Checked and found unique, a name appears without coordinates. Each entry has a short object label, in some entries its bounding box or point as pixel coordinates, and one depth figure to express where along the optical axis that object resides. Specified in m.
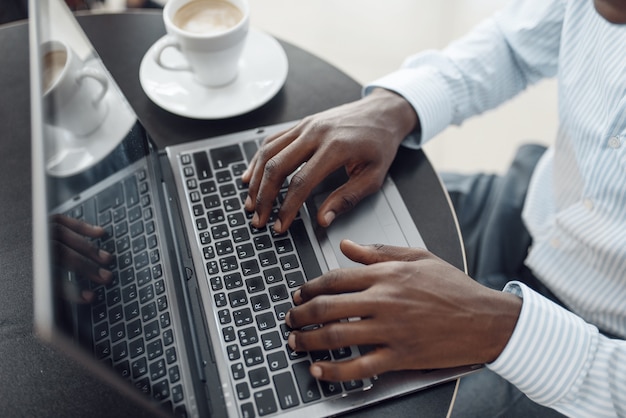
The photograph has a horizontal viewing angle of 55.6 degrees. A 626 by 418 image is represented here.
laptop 0.52
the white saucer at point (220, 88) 0.86
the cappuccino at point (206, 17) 0.86
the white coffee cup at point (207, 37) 0.82
